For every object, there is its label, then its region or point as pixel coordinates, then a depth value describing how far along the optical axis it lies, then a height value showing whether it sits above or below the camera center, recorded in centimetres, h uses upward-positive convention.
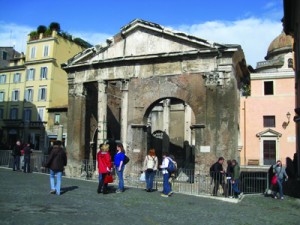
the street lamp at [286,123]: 3193 +244
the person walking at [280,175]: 1356 -90
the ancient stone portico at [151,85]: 1595 +295
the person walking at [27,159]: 1889 -80
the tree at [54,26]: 4241 +1356
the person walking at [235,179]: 1370 -110
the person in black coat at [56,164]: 1084 -58
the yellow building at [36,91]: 4169 +619
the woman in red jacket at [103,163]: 1134 -53
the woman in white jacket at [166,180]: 1223 -108
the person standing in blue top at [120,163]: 1208 -55
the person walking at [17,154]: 1946 -59
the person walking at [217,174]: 1387 -93
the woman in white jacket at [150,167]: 1290 -72
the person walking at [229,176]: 1385 -99
